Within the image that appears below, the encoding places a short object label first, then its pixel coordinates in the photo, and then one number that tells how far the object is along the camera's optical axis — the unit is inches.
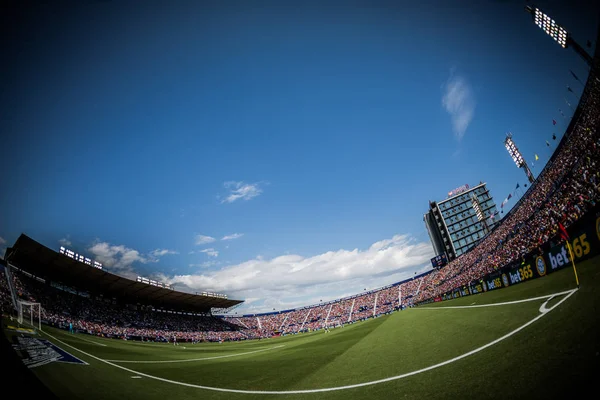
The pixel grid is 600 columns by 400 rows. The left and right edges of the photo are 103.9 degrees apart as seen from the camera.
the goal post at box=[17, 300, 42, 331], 904.4
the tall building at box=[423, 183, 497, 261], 3592.5
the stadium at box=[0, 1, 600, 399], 178.2
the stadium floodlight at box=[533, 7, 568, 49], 960.9
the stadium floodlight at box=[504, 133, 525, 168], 1918.1
